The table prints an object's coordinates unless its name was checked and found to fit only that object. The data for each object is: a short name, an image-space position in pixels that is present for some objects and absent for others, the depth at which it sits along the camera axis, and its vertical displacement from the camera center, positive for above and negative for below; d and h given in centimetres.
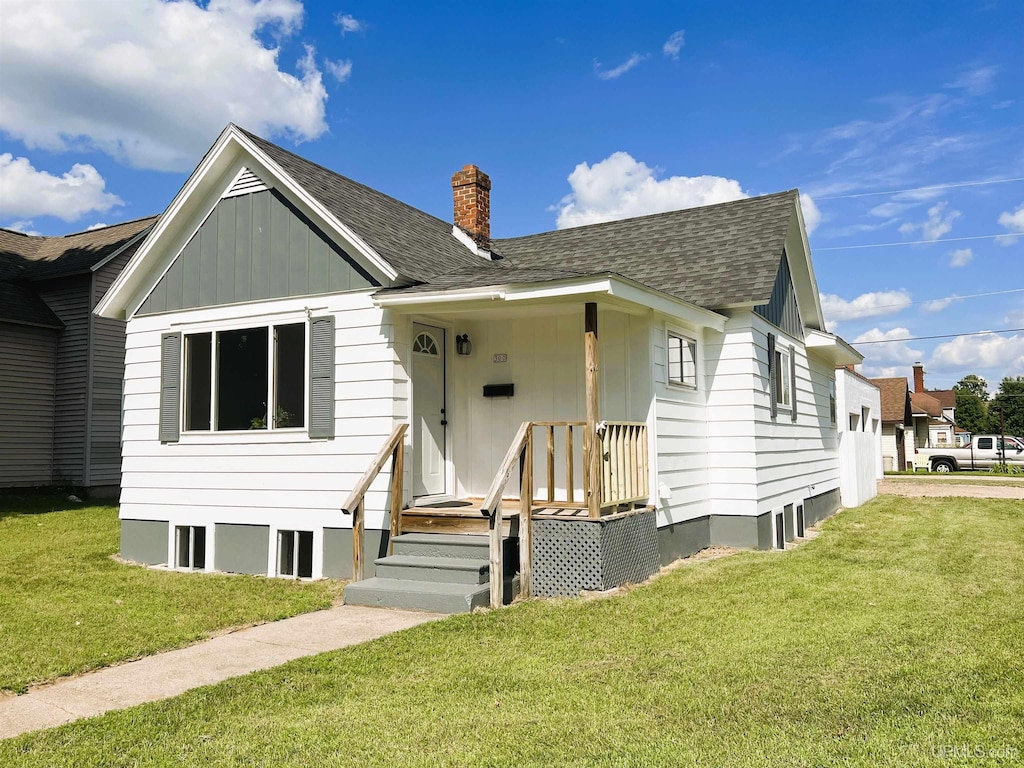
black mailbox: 988 +62
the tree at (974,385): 8962 +548
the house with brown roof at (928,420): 4469 +83
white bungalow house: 791 +54
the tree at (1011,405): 7456 +267
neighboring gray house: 1738 +151
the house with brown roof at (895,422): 3669 +58
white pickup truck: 3603 -87
